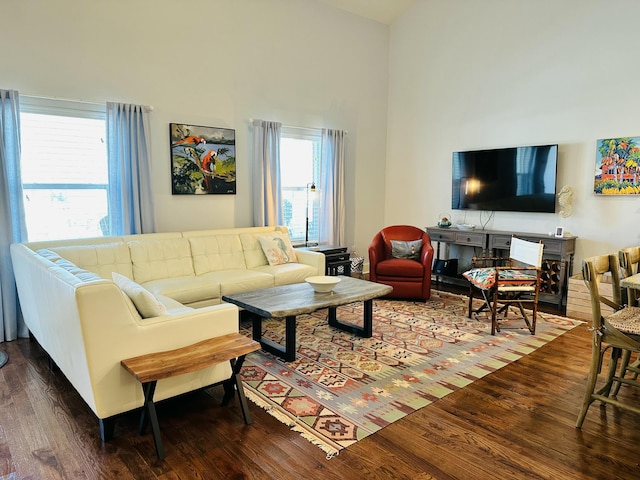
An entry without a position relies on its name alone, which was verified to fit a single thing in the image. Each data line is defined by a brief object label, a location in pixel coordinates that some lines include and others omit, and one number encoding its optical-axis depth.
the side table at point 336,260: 5.57
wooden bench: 2.24
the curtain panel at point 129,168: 4.45
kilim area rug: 2.66
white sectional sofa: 2.30
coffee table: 3.37
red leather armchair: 5.20
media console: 5.02
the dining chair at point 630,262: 2.94
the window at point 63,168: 4.11
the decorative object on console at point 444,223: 6.16
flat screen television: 5.36
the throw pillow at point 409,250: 5.50
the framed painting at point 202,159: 4.96
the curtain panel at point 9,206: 3.85
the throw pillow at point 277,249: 5.02
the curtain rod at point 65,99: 4.05
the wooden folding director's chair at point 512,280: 4.17
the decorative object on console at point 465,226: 5.93
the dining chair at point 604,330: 2.44
